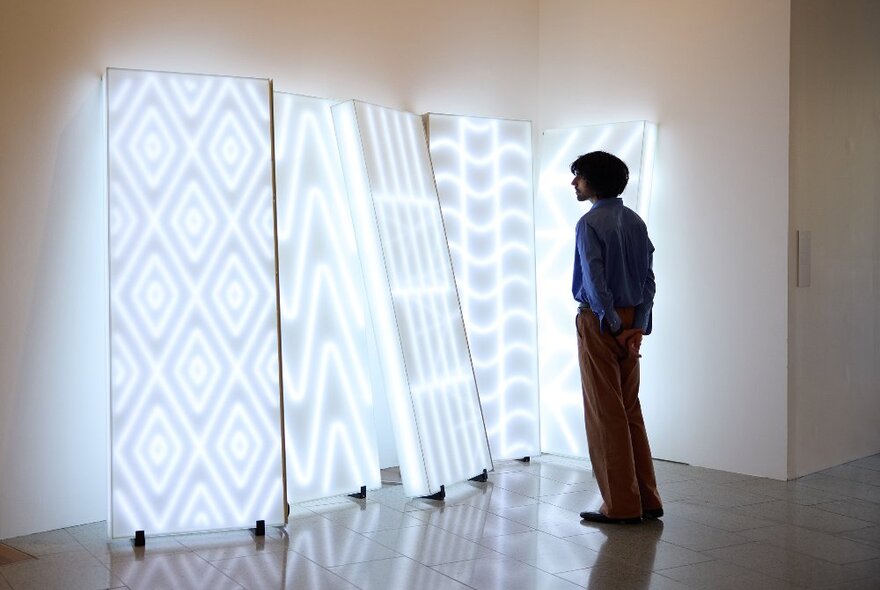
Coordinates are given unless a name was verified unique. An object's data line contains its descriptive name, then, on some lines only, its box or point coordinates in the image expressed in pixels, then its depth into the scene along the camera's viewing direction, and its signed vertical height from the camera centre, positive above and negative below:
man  4.41 -0.22
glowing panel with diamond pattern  4.18 -0.10
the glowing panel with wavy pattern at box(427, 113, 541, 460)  5.65 +0.15
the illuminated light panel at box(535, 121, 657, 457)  5.89 +0.02
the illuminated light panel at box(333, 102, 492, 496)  4.92 -0.10
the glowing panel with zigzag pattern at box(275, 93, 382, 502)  4.78 -0.17
